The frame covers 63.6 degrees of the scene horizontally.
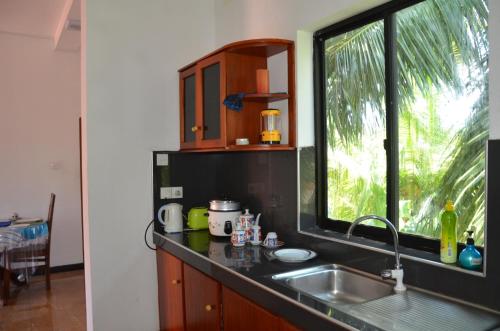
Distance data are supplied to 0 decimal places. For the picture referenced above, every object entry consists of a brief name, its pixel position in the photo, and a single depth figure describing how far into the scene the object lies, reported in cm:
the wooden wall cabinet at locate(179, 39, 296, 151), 216
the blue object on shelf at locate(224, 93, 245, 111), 215
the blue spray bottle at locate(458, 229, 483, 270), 136
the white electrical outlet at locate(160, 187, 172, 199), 278
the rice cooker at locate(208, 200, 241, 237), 245
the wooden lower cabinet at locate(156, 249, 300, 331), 160
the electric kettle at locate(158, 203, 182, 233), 269
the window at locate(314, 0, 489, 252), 154
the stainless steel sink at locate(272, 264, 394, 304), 168
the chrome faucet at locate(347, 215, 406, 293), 153
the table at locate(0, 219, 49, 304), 377
